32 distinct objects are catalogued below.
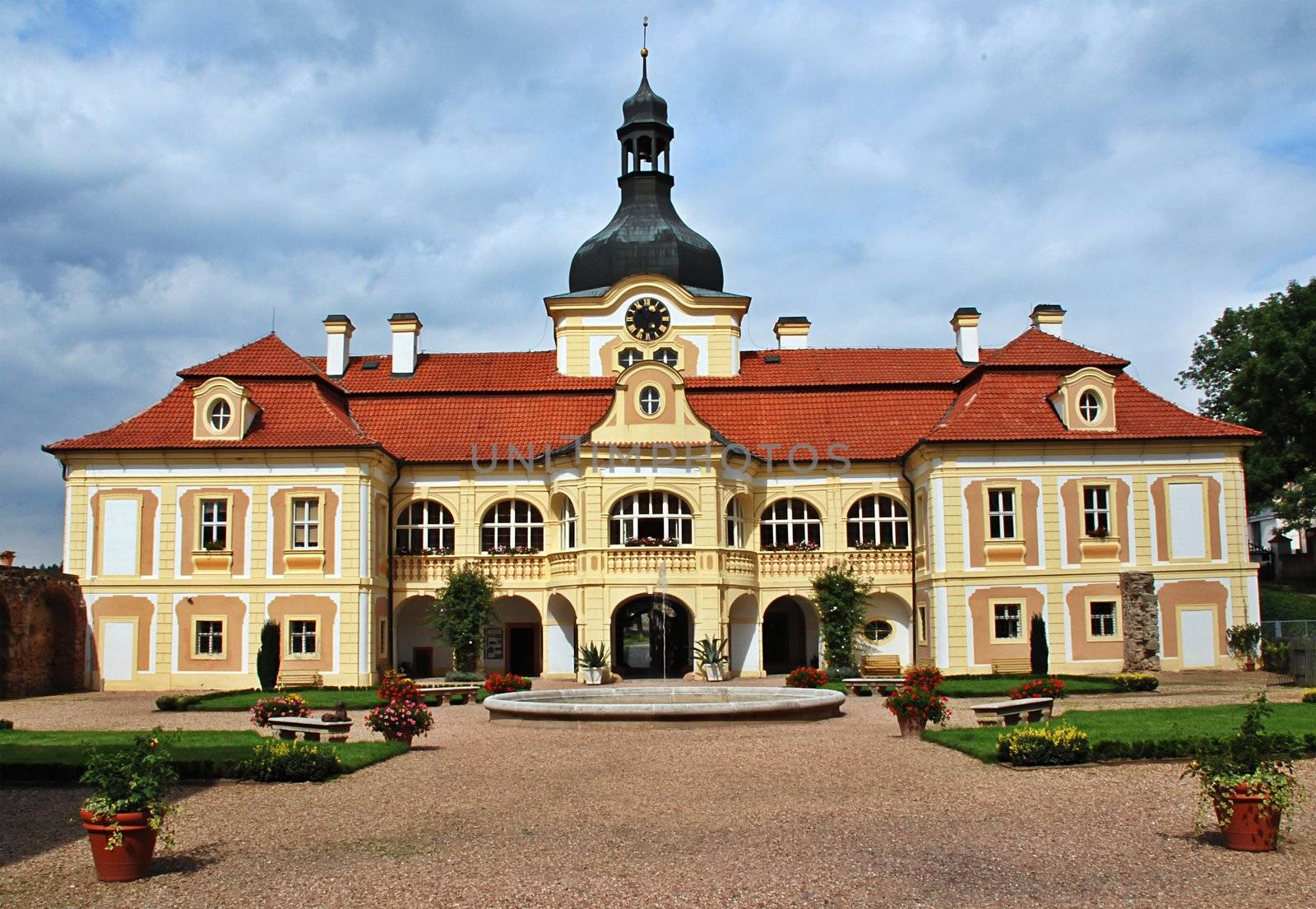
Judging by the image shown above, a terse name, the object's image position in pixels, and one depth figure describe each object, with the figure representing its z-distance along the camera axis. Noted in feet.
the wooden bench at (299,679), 106.73
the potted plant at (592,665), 105.70
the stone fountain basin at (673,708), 68.90
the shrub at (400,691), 62.39
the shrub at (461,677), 109.19
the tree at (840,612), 112.68
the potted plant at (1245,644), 106.93
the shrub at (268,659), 101.35
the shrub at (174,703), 86.43
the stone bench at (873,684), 93.23
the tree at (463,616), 112.37
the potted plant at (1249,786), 35.12
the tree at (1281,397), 147.43
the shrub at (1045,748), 51.11
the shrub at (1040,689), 70.38
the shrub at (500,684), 87.10
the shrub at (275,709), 67.77
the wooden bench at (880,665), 114.10
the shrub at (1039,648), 103.60
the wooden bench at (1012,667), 107.45
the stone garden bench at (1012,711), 65.05
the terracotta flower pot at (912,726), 64.08
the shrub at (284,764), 49.52
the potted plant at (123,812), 33.04
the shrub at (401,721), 61.21
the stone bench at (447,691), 91.04
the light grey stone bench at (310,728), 61.00
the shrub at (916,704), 63.57
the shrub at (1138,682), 90.02
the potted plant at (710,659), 106.83
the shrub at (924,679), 65.67
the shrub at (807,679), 91.81
